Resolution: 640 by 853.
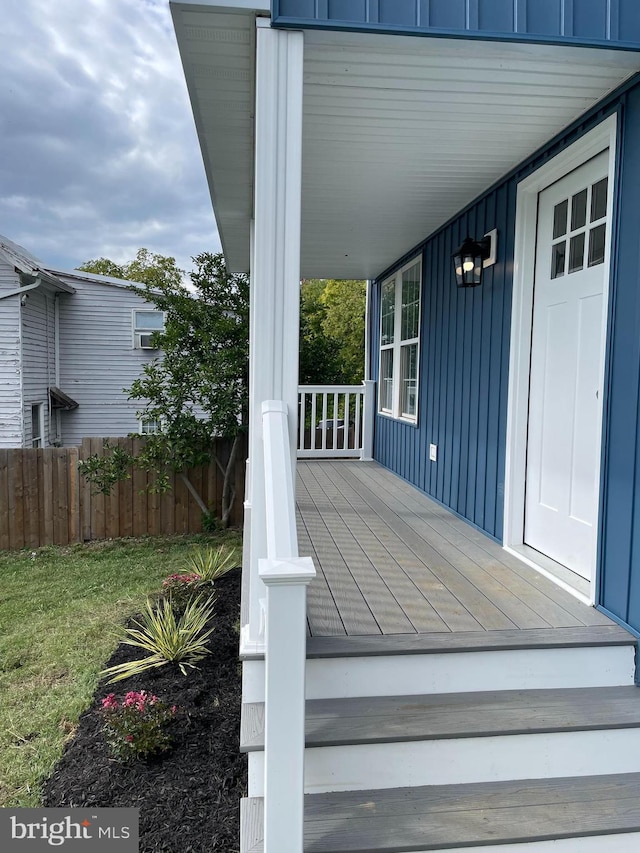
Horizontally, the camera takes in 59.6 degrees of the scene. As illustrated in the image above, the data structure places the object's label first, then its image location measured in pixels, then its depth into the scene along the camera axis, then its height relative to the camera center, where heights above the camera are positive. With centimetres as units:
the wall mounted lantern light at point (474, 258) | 389 +92
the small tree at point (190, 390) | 662 -7
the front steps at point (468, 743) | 177 -125
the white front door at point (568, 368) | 277 +11
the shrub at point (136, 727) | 250 -157
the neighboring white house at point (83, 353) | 1085 +62
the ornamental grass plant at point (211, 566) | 475 -162
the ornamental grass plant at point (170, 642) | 335 -161
